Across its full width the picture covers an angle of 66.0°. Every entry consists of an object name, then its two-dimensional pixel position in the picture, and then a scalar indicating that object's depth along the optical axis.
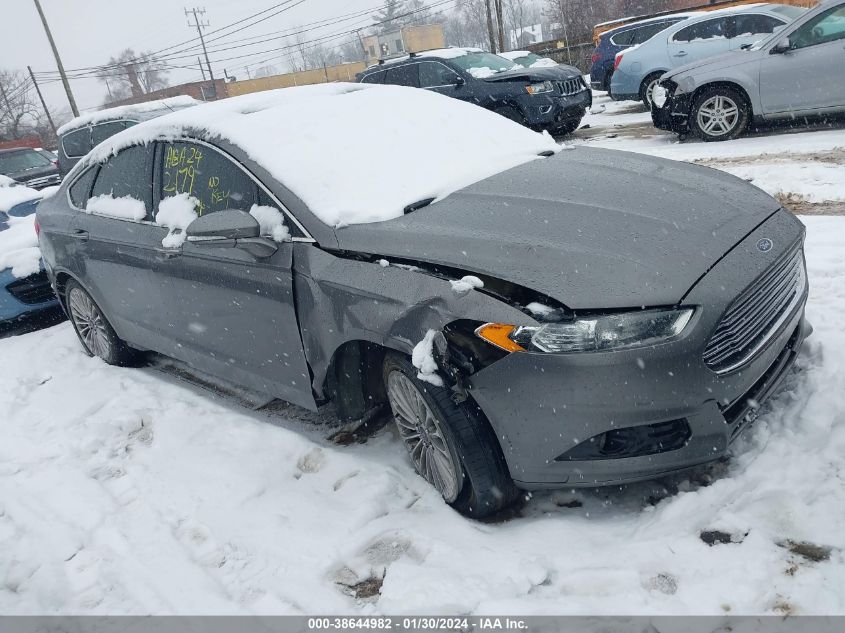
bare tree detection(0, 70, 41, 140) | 50.06
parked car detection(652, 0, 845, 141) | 7.43
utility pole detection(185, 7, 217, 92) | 66.19
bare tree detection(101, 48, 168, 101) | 59.72
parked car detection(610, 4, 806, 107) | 10.77
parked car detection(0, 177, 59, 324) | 5.95
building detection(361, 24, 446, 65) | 70.56
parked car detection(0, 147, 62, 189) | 13.95
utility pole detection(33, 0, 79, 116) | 29.09
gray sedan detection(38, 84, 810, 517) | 2.13
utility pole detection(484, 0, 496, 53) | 24.34
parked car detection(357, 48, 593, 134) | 10.26
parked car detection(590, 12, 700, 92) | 13.73
